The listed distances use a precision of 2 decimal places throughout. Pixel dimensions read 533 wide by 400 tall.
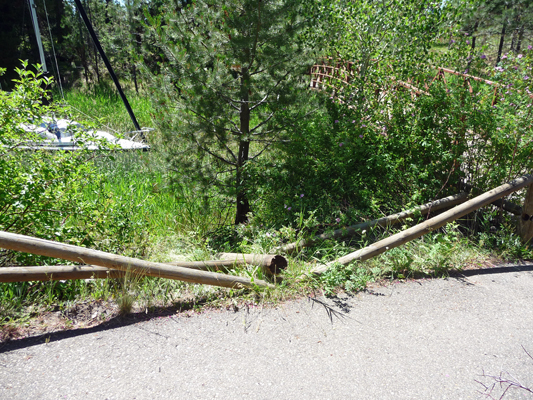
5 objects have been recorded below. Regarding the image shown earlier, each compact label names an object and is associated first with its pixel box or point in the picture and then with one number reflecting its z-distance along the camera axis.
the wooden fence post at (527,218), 4.30
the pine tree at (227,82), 4.50
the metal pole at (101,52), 7.60
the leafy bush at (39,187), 3.36
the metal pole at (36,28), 8.27
